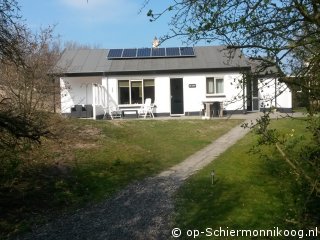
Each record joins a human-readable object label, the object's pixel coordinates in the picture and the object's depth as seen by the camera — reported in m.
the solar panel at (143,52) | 19.33
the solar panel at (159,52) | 19.26
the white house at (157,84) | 18.04
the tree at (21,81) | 3.82
